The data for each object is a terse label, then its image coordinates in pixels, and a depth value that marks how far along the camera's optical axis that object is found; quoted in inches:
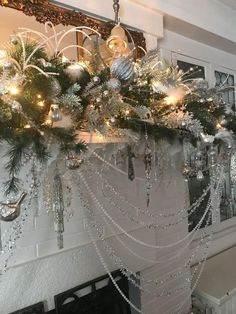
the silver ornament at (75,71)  37.3
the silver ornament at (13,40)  34.2
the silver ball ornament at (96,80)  38.4
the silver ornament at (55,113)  32.8
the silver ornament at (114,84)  38.6
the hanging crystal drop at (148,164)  51.1
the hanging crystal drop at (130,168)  53.4
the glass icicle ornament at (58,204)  43.4
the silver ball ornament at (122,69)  39.7
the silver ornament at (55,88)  34.0
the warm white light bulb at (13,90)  32.1
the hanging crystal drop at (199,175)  56.1
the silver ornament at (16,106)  31.3
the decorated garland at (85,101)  32.8
